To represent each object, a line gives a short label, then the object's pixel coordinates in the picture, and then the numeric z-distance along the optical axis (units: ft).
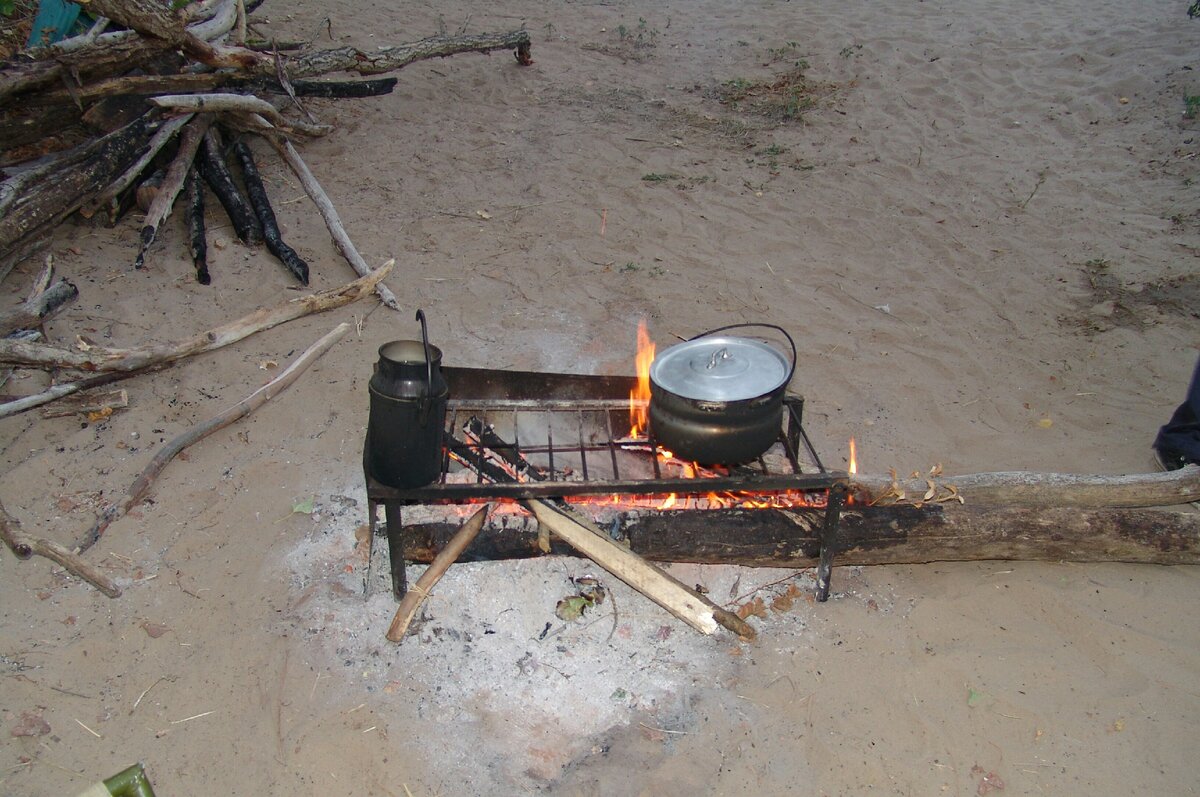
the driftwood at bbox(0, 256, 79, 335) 14.80
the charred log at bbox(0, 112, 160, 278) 16.34
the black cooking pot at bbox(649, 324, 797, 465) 9.80
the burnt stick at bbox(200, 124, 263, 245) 18.97
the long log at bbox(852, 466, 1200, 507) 11.21
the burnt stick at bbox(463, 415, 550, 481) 11.48
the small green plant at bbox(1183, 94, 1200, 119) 25.81
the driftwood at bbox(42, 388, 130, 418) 13.78
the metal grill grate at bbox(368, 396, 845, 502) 9.79
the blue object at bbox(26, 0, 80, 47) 21.02
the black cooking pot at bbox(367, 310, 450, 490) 9.46
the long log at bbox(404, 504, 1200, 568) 10.97
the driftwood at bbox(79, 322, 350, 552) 11.92
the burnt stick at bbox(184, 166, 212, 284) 17.60
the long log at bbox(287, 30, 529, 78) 23.26
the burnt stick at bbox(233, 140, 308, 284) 18.12
